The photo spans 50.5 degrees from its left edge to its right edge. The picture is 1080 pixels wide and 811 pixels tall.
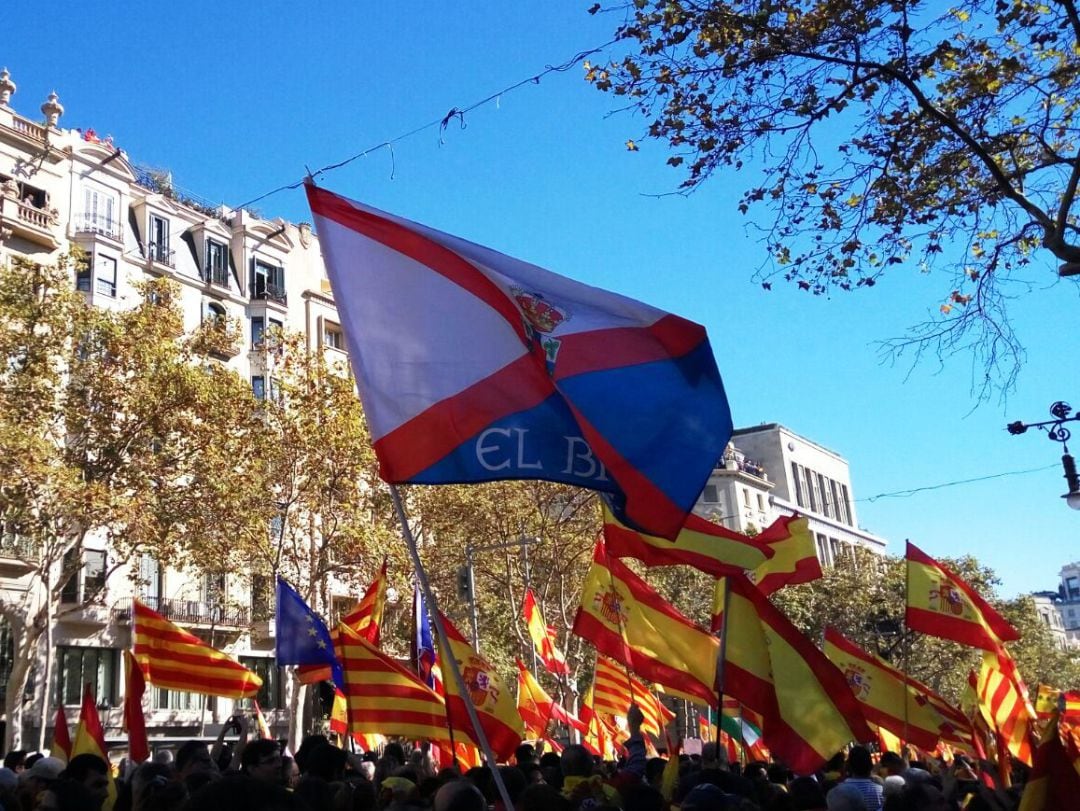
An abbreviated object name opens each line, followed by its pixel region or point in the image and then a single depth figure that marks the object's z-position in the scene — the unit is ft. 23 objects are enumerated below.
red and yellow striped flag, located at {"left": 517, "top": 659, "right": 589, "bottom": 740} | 55.67
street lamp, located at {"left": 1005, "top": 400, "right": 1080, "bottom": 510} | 48.34
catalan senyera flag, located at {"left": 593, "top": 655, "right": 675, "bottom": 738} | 49.90
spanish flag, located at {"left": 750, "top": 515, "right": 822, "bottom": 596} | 40.75
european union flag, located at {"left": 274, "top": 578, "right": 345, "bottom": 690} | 45.03
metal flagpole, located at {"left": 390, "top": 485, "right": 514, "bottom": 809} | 15.61
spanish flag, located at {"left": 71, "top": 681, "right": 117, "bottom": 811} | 29.66
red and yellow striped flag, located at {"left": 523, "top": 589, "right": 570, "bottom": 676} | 64.34
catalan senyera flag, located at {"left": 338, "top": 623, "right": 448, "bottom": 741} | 34.30
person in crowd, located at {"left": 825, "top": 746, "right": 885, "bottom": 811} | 24.29
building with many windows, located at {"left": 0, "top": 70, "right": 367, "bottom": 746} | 111.04
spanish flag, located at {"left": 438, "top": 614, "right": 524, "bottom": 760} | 33.40
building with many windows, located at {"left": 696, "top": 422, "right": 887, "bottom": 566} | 236.63
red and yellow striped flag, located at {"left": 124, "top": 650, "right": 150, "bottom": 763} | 32.17
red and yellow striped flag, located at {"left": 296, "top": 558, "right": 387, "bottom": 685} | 50.21
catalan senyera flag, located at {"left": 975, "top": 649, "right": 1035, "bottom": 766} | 37.76
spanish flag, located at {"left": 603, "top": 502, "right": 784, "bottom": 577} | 30.17
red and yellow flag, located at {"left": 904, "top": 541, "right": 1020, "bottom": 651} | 41.39
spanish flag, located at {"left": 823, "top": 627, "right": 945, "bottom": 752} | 40.32
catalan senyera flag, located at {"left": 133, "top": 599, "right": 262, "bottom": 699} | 40.09
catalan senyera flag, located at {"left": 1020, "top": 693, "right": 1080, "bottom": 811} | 14.14
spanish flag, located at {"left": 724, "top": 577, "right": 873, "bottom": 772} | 28.63
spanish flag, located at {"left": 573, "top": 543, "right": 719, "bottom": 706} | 35.76
